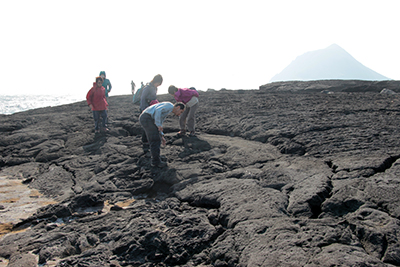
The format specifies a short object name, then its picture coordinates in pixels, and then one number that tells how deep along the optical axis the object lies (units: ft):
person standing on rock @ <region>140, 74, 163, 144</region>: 22.56
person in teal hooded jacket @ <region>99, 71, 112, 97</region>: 32.78
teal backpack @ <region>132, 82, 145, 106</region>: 24.03
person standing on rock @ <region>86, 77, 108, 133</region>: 27.61
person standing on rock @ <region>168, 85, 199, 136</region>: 24.44
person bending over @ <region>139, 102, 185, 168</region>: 18.11
